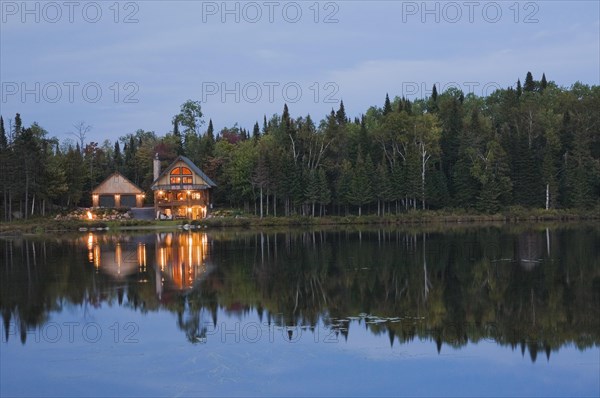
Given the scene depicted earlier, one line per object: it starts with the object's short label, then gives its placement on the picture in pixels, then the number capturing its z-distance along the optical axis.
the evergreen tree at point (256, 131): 108.11
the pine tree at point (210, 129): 112.40
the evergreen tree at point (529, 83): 110.12
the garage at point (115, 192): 84.69
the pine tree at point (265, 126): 109.59
